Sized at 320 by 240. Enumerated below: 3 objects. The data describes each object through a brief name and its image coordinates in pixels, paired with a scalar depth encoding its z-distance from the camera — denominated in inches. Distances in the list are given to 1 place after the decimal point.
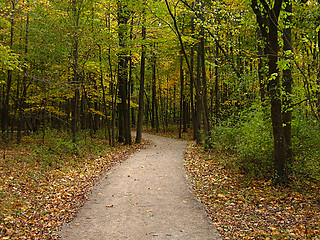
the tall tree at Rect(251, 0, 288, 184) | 241.3
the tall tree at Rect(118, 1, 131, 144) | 594.9
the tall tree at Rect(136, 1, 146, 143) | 675.4
